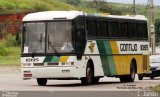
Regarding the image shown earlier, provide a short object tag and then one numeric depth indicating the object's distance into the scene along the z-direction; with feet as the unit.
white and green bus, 94.79
